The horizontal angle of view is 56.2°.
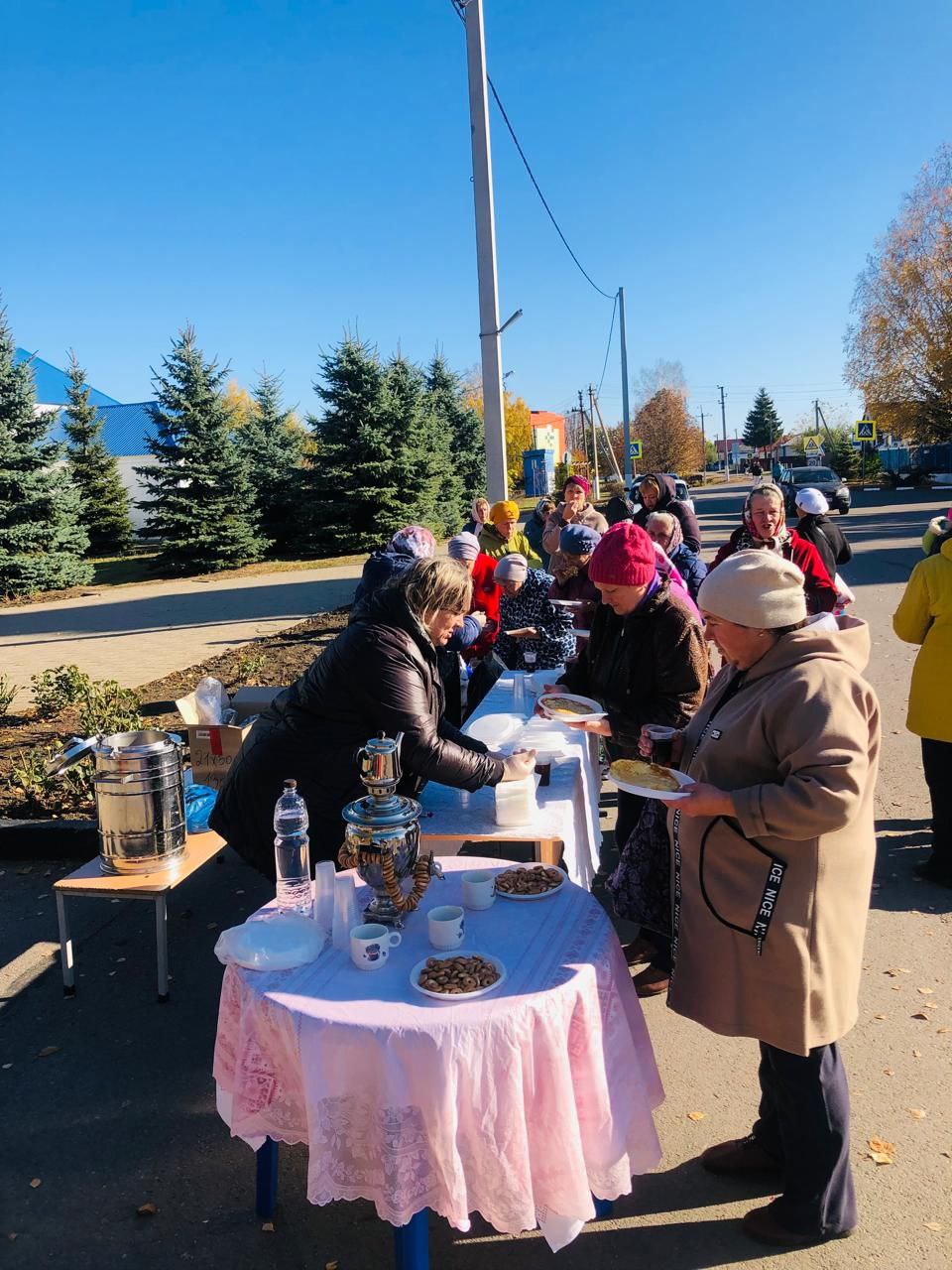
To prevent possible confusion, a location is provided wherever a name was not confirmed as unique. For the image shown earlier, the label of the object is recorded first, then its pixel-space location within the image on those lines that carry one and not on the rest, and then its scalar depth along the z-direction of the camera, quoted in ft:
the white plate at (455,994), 7.18
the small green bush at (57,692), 27.37
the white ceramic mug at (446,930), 8.04
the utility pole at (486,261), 34.83
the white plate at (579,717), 12.61
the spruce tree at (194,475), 80.38
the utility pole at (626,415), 114.73
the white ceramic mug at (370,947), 7.79
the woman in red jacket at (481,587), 22.72
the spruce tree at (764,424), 341.41
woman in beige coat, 7.24
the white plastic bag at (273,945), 7.80
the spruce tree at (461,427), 126.62
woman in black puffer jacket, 10.27
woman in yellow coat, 15.39
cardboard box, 20.26
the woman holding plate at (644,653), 12.42
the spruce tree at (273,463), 91.30
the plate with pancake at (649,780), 7.85
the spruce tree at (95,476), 102.06
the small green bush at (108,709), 22.97
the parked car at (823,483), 108.27
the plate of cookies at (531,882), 9.08
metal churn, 13.04
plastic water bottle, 9.22
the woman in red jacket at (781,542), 20.56
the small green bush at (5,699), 27.55
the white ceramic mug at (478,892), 8.89
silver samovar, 8.27
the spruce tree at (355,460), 85.20
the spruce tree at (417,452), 87.30
